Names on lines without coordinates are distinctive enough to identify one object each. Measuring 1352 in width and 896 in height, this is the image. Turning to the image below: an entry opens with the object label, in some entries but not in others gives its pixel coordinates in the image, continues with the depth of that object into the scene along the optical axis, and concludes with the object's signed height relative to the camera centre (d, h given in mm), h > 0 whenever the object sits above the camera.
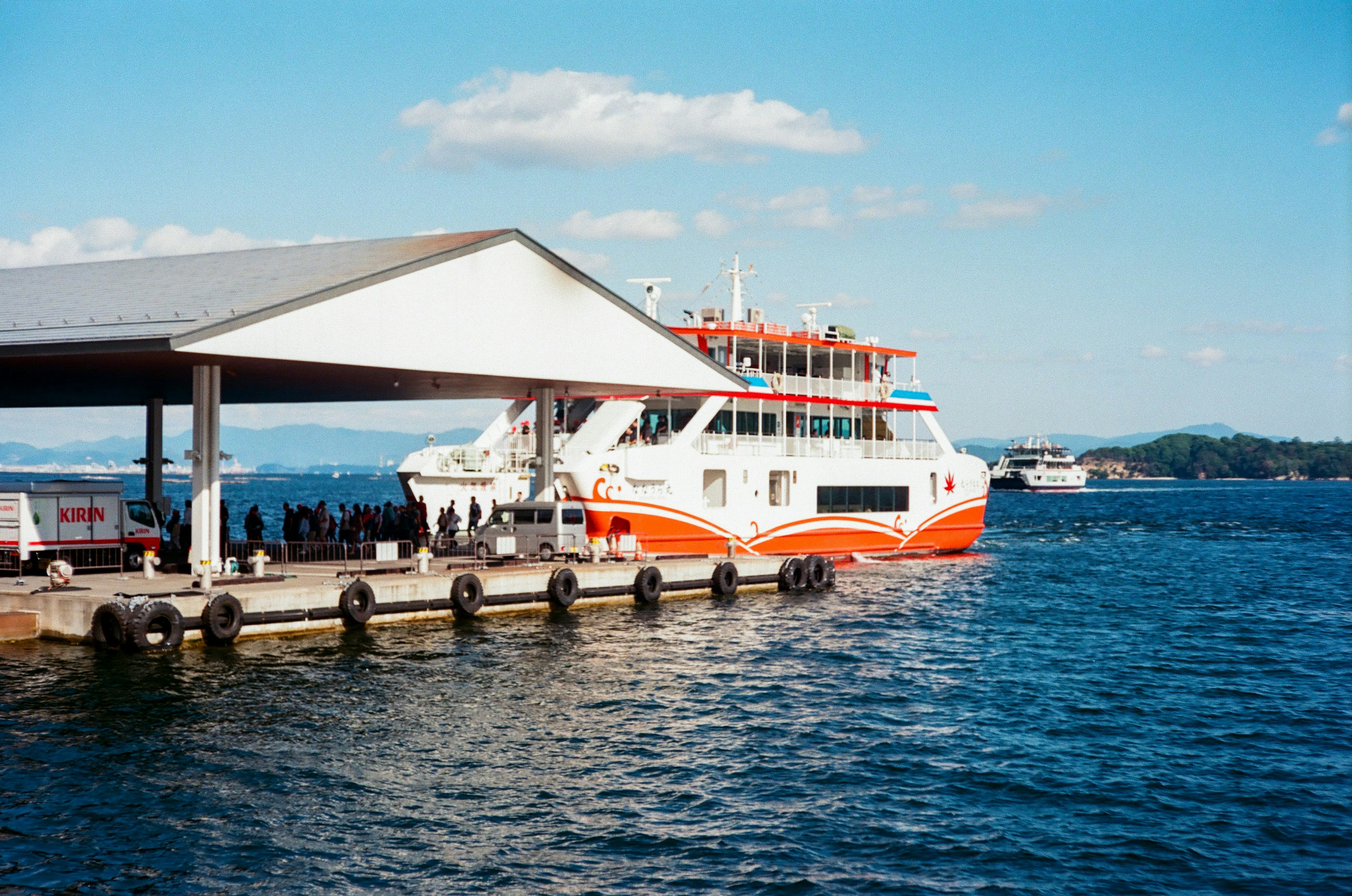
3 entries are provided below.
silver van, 34531 -1308
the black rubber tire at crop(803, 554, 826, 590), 39781 -2967
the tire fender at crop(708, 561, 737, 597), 36781 -2976
